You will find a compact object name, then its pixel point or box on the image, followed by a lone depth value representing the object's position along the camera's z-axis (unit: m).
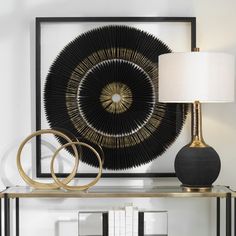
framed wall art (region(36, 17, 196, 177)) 3.87
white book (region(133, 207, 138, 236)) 3.56
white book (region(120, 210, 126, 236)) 3.55
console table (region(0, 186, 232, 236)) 3.47
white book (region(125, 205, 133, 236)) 3.54
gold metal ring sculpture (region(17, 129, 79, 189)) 3.61
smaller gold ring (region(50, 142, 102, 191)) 3.58
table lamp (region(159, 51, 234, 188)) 3.44
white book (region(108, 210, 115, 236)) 3.55
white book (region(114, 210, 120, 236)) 3.55
